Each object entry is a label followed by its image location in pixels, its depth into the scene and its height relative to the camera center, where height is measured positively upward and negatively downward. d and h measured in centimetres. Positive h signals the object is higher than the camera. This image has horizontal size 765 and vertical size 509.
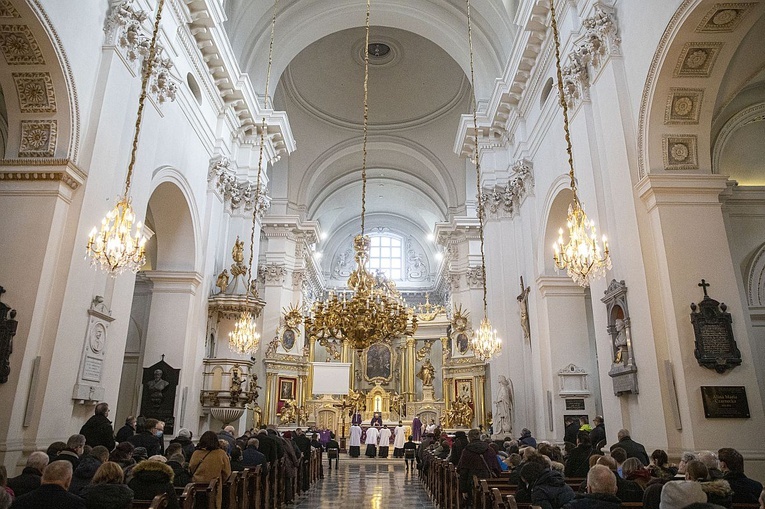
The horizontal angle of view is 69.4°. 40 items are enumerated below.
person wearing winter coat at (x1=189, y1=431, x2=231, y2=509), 536 -41
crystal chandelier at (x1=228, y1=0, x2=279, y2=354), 1063 +155
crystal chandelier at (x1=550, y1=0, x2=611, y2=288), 572 +174
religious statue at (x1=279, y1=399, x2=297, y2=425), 1908 +22
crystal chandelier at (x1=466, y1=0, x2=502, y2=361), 1109 +157
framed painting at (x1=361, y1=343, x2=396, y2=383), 2711 +279
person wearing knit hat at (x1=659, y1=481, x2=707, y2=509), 278 -34
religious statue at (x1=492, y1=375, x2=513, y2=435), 1214 +29
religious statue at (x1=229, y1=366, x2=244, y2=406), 1181 +70
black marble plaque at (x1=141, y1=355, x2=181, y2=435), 1035 +37
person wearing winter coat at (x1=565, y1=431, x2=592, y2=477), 619 -40
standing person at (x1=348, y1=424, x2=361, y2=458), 1859 -69
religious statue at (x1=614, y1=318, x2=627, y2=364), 746 +112
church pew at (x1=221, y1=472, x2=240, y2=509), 541 -70
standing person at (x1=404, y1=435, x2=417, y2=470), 1528 -81
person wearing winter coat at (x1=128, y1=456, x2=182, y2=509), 411 -45
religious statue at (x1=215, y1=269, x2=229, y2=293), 1248 +298
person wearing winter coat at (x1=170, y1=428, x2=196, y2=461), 679 -31
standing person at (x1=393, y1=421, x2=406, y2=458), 1901 -69
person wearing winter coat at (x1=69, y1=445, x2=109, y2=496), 417 -41
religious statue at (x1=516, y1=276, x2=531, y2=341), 1255 +244
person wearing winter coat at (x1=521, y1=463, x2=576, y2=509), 422 -50
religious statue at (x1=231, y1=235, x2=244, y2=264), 1236 +358
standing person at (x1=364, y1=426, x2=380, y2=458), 1903 -70
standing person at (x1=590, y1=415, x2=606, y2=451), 762 -16
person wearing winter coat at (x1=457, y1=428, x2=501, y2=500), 677 -52
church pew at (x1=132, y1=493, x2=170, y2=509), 358 -56
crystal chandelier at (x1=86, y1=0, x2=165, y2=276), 541 +168
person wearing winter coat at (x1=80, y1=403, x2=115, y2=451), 631 -15
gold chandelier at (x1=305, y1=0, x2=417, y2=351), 873 +160
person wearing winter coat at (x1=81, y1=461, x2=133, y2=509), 329 -44
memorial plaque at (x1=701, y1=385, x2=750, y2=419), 618 +25
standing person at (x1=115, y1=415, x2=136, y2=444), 692 -18
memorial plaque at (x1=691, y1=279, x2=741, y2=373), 627 +98
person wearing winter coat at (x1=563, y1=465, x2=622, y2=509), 319 -39
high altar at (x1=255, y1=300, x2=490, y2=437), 1898 +153
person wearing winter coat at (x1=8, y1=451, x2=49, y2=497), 381 -40
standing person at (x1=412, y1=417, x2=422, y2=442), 2089 -28
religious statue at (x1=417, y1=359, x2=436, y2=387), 2486 +204
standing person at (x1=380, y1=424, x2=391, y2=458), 1911 -70
